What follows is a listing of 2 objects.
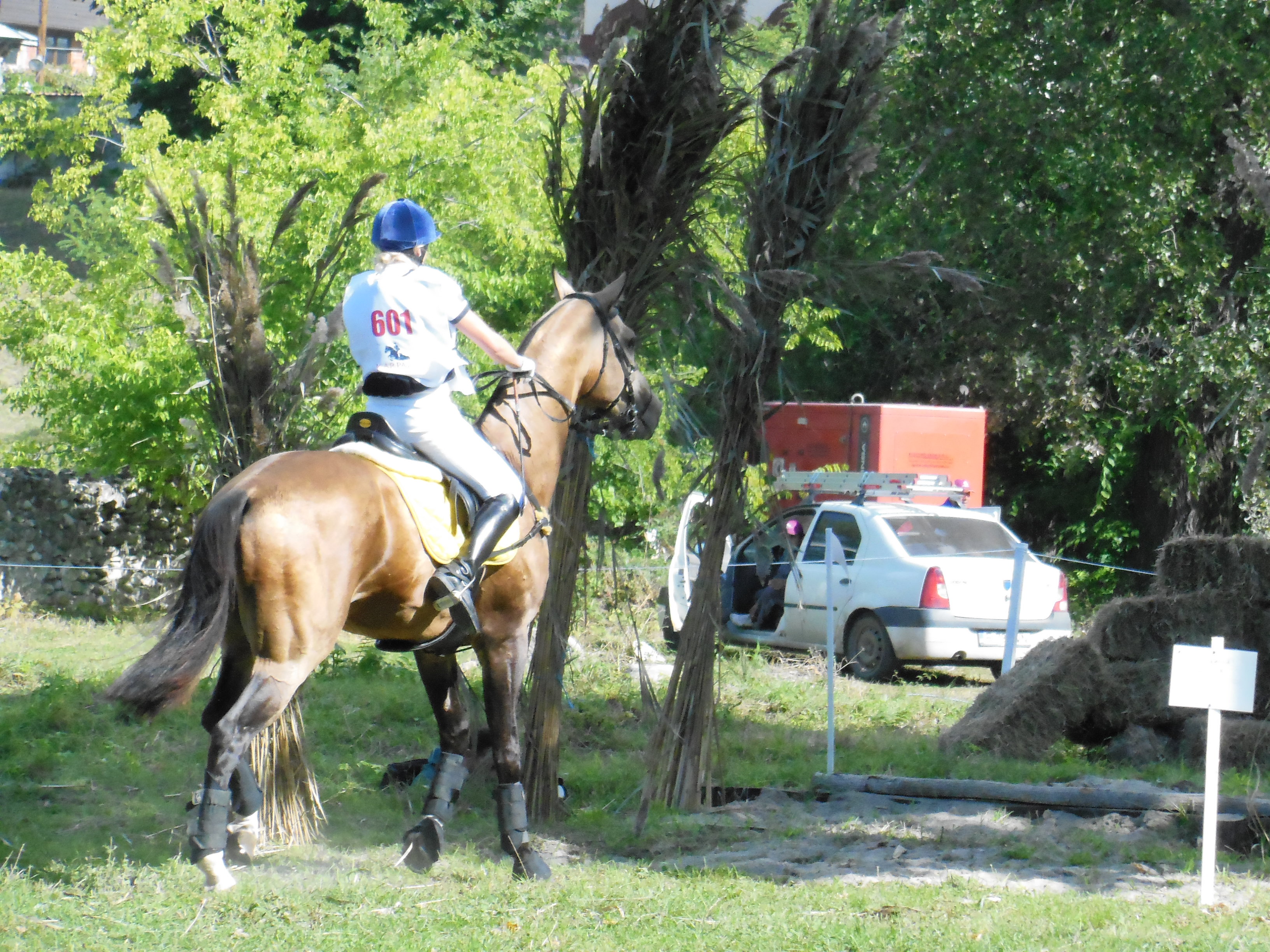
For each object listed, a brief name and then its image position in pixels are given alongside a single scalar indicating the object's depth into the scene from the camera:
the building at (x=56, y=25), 155.75
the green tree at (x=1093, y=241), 23.81
